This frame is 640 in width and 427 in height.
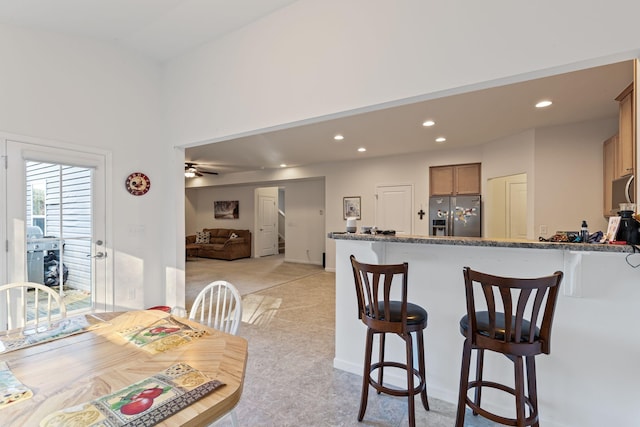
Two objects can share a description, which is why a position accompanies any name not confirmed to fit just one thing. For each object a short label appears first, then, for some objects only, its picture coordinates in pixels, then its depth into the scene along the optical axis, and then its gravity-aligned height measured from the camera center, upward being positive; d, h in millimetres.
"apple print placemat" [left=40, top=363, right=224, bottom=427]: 854 -597
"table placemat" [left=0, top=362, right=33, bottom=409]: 947 -597
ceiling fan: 6925 +1037
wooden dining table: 916 -605
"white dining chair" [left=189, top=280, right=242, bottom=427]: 1634 -583
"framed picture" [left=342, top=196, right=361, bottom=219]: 6801 +111
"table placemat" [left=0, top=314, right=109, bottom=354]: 1352 -594
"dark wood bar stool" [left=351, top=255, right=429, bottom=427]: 1765 -667
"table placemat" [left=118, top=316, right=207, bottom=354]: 1354 -600
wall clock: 3379 +328
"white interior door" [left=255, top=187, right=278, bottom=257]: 9281 -329
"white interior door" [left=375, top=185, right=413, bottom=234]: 6234 +82
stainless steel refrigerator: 5469 -65
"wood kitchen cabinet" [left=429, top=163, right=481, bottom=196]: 5566 +618
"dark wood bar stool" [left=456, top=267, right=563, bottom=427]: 1388 -616
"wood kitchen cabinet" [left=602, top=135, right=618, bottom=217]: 3428 +528
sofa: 8664 -971
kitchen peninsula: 1675 -664
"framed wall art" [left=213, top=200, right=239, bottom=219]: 9609 +64
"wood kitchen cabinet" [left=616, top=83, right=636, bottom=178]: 2697 +752
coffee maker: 1554 -92
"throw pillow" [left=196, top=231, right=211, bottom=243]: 9570 -804
